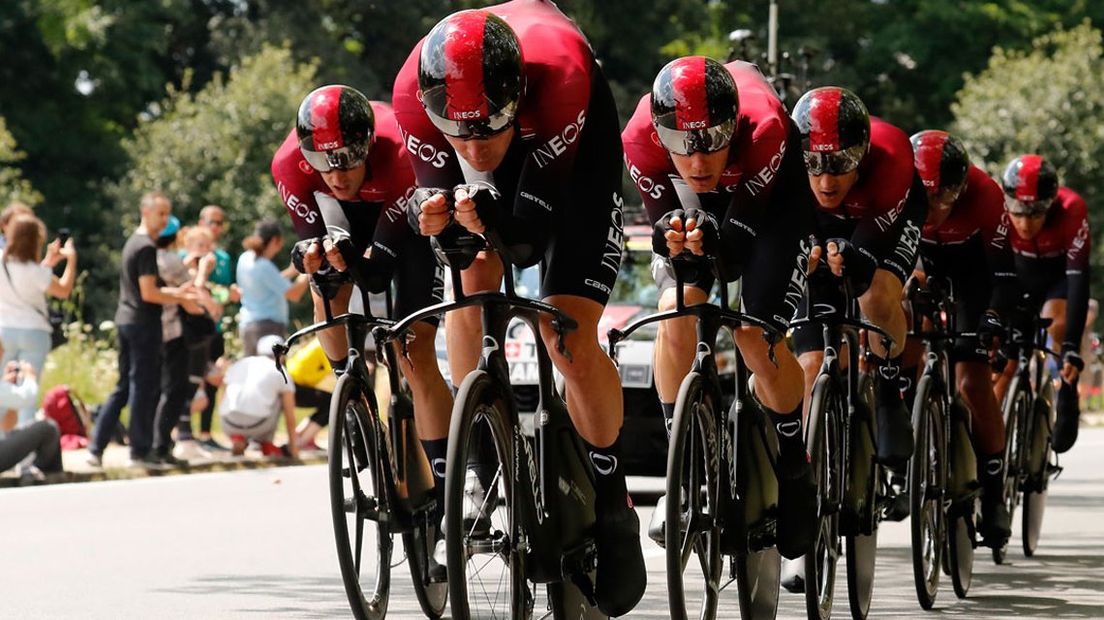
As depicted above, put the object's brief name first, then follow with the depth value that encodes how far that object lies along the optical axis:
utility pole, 24.86
